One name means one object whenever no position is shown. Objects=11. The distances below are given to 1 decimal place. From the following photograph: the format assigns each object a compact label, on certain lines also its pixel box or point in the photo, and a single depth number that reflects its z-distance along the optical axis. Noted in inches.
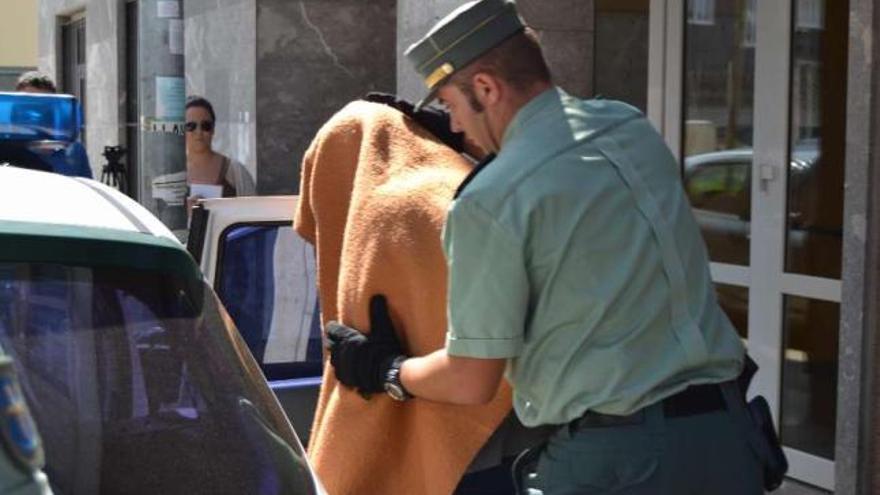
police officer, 109.2
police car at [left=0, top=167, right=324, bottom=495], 100.8
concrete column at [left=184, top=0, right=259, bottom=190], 405.0
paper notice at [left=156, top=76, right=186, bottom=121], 264.7
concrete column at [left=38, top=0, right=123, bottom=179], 583.8
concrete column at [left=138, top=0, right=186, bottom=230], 265.0
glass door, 237.5
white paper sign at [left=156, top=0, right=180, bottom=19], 263.6
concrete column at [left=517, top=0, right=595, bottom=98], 289.1
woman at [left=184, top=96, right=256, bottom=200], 300.2
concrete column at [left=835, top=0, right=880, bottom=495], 186.5
